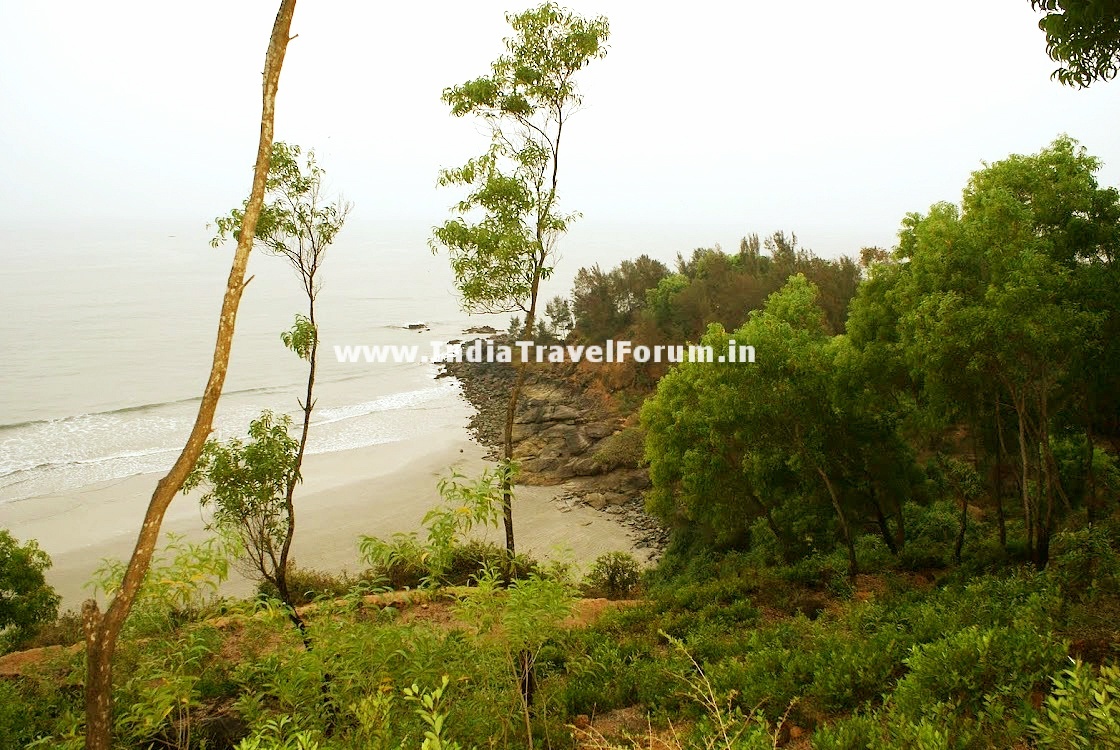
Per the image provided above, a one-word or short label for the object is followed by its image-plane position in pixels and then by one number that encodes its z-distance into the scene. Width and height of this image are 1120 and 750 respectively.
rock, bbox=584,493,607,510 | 22.95
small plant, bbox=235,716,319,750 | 2.74
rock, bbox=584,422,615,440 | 28.67
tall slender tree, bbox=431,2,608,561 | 10.59
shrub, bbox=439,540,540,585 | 12.50
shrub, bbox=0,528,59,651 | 12.49
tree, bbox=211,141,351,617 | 10.44
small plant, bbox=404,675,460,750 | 2.65
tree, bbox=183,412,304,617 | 9.41
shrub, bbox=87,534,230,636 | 5.05
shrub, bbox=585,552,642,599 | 14.98
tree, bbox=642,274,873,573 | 11.34
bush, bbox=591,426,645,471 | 25.49
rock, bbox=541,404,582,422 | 31.17
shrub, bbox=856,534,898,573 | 12.30
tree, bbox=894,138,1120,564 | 8.14
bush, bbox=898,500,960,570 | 12.09
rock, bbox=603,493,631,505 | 23.20
